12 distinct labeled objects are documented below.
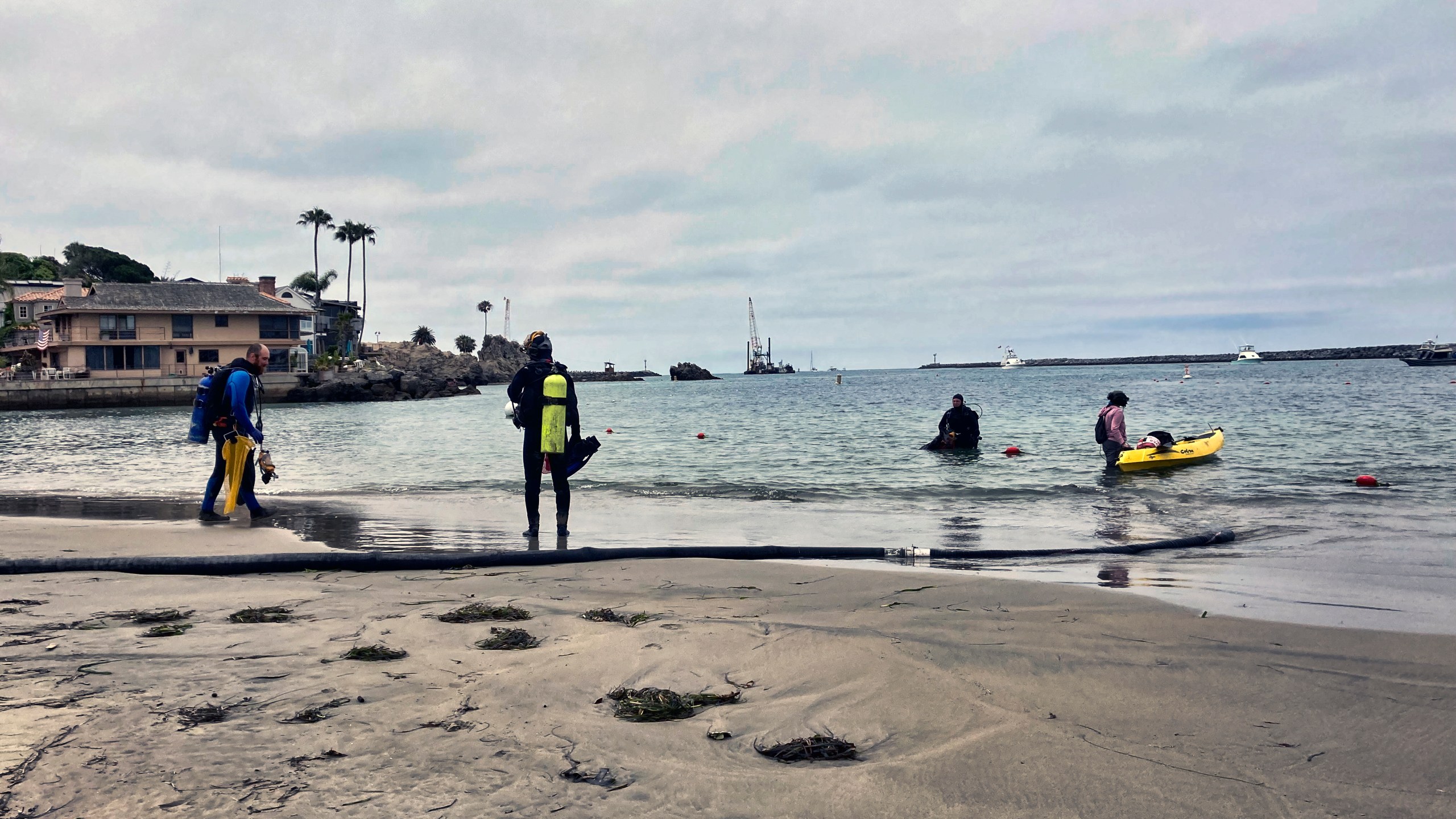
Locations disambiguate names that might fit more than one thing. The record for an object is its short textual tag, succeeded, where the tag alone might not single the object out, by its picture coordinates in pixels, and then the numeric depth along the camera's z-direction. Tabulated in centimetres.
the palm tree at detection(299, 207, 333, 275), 9644
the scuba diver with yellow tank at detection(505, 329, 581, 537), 808
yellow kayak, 1581
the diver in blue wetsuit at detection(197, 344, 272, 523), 881
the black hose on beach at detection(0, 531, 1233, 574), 583
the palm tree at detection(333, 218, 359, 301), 9875
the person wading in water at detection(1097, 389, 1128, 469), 1573
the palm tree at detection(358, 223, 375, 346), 9888
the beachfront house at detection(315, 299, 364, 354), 9544
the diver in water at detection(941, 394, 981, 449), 1870
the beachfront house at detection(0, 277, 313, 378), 5991
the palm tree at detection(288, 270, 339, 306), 9931
